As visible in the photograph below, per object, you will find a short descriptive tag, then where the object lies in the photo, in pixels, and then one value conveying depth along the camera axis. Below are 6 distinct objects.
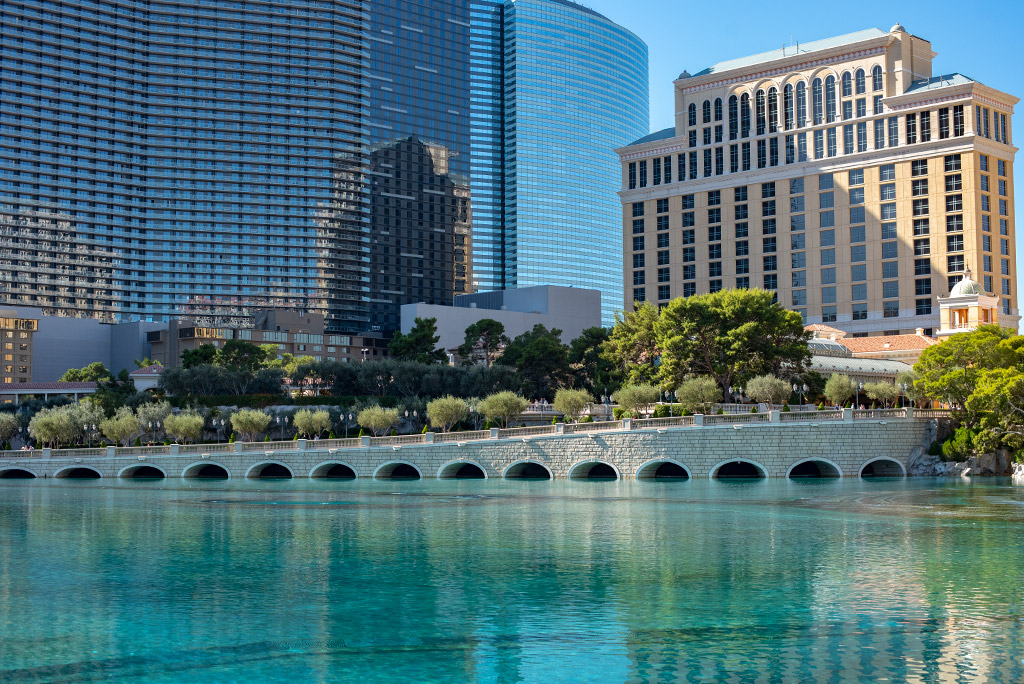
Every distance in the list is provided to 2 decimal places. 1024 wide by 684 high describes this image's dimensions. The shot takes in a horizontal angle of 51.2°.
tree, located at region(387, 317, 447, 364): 156.25
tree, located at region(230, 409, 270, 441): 115.31
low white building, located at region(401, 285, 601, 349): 192.88
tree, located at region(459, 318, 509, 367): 154.12
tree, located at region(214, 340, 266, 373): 158.88
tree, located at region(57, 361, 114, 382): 180.36
